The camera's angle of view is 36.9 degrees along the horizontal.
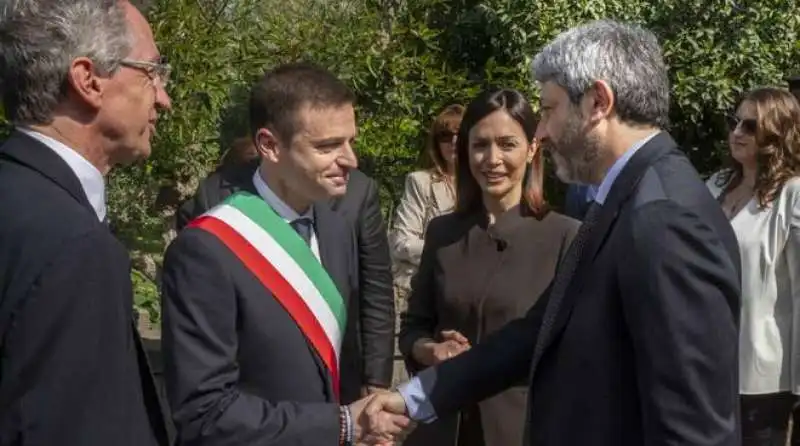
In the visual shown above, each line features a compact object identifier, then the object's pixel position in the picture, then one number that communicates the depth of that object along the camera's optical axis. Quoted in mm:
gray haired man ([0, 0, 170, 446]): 1973
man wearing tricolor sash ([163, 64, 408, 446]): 2799
